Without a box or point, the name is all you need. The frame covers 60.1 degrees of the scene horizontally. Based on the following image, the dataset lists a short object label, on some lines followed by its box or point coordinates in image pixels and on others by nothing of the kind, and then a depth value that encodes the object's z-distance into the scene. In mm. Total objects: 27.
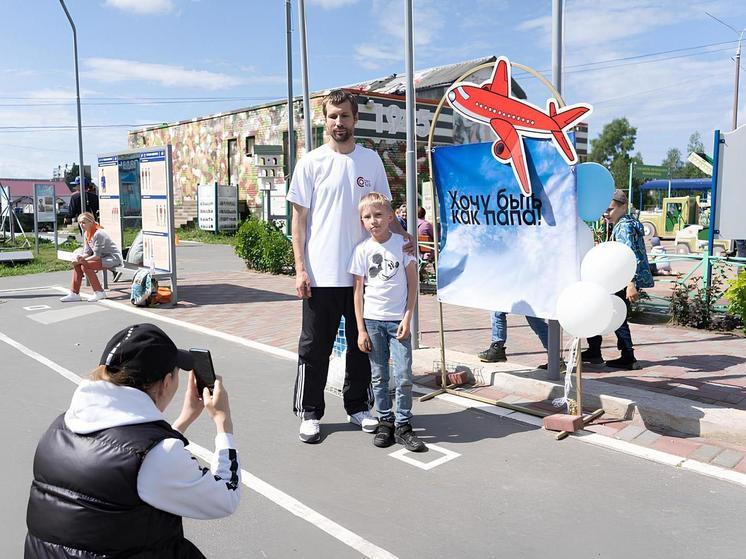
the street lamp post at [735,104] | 36438
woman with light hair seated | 11000
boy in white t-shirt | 4254
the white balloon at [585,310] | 4383
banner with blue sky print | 4711
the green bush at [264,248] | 14513
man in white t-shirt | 4367
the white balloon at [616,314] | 4512
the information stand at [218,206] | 28547
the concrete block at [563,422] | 4449
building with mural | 21766
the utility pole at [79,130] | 14205
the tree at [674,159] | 97075
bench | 16805
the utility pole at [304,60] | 10039
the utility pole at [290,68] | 15203
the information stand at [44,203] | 20406
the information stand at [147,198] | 10359
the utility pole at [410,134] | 6371
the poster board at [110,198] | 12086
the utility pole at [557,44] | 4961
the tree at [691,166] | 84700
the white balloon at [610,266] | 4449
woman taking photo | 1784
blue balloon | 4547
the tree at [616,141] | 92438
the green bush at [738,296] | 7203
